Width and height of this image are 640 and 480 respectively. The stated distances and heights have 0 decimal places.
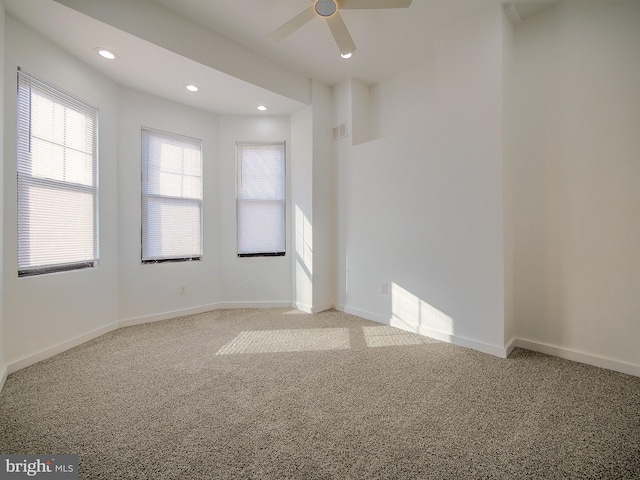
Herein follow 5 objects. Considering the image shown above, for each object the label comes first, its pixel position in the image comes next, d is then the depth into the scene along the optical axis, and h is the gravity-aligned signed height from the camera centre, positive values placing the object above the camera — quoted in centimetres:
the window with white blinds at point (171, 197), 364 +61
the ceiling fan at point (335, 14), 216 +177
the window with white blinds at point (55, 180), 248 +61
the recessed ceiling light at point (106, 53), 269 +181
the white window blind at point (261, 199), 429 +65
